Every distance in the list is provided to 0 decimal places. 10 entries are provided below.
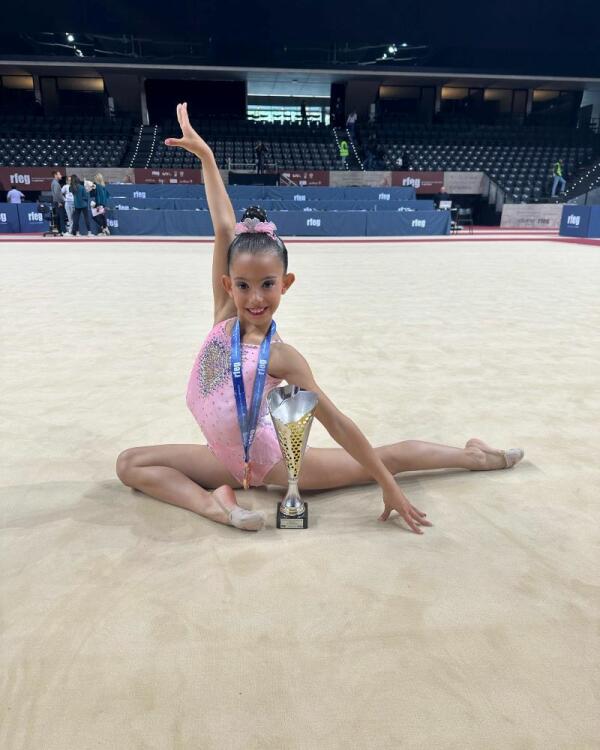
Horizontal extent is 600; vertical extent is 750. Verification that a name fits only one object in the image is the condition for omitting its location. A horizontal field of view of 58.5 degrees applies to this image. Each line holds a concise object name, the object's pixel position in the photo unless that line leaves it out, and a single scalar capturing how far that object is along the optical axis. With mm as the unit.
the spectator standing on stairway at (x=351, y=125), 25016
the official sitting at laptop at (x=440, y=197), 20875
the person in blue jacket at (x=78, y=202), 14108
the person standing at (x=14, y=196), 17341
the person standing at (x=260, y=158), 20578
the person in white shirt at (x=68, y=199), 15492
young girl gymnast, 1580
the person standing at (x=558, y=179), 21891
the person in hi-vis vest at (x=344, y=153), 22734
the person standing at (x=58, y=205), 14281
